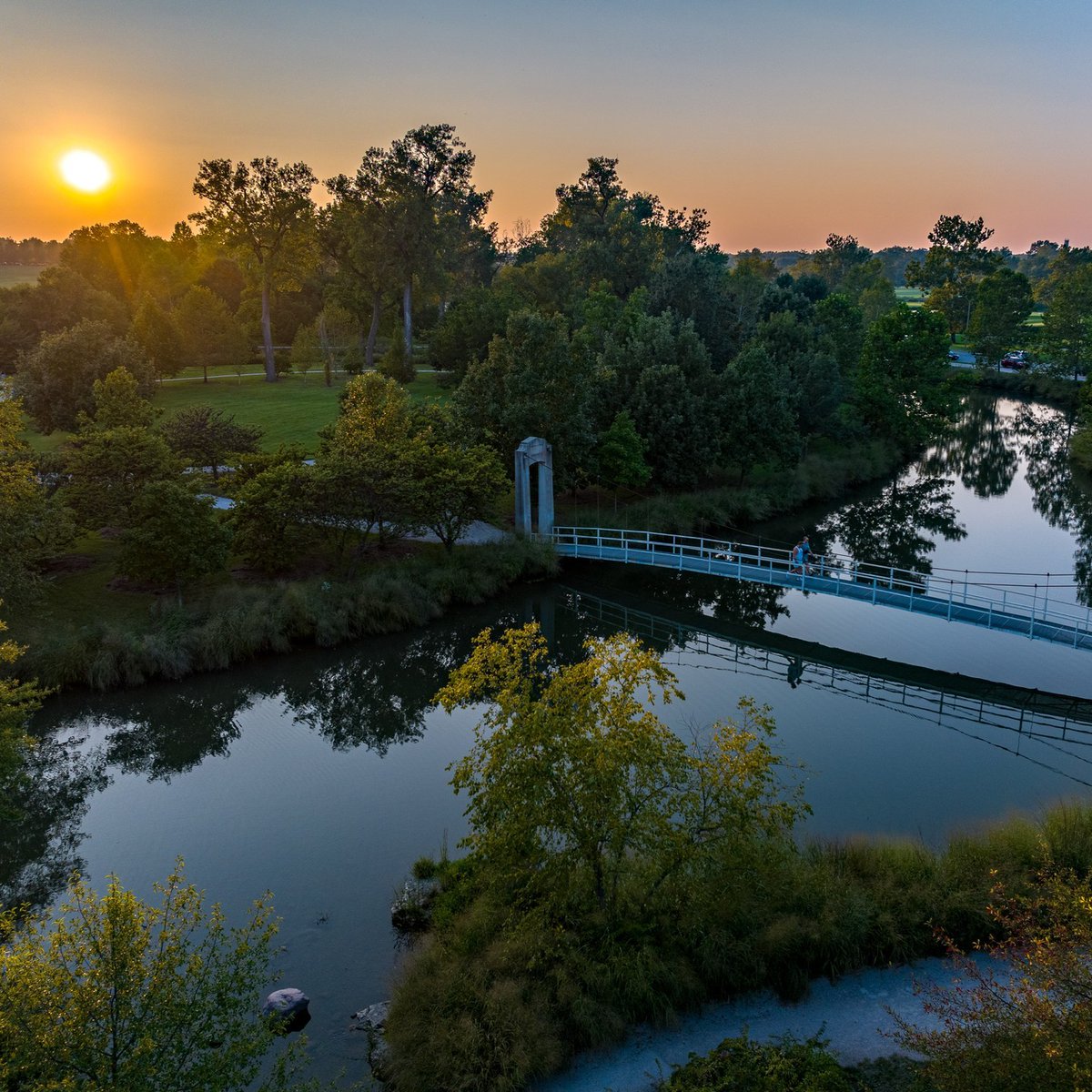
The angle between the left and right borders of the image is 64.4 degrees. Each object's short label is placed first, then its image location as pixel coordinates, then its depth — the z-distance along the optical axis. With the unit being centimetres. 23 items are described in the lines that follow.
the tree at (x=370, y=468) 3331
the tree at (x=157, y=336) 6425
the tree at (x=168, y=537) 2930
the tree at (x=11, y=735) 1708
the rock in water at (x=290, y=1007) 1452
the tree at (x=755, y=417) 4828
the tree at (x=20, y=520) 2644
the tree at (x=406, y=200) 6625
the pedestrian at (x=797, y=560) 3197
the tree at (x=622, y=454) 4359
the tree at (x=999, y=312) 9356
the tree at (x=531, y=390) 4091
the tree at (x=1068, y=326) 8231
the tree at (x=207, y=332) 6869
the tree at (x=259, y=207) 6113
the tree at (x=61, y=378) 4669
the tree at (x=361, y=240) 6644
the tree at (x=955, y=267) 11338
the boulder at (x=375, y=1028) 1344
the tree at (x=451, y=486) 3475
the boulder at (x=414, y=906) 1684
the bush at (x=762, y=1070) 1163
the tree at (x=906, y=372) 5909
